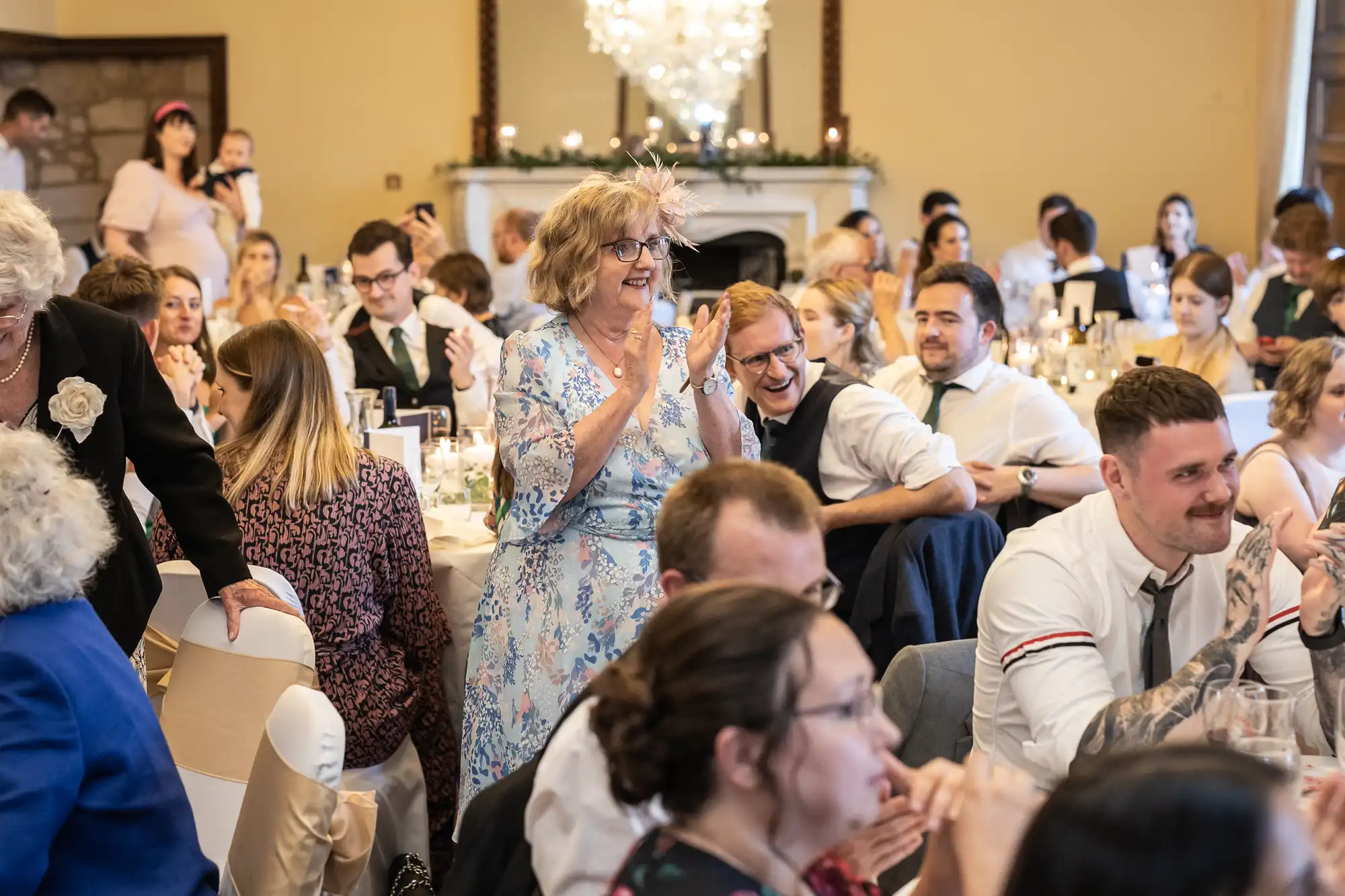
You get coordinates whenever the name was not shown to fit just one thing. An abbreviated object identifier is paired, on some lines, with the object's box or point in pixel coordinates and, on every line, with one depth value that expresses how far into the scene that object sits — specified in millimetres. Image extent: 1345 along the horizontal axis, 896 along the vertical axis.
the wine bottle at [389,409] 4410
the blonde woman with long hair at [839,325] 4555
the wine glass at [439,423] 4715
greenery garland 10508
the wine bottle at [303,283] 7430
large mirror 10891
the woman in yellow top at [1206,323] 5633
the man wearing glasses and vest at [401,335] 5332
